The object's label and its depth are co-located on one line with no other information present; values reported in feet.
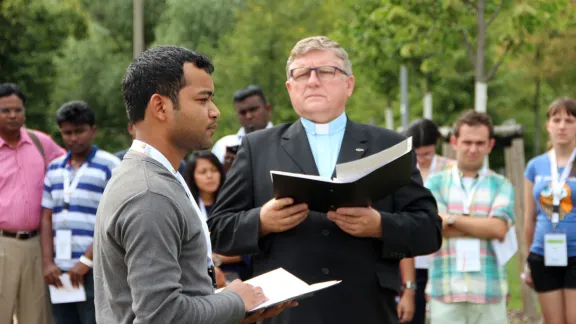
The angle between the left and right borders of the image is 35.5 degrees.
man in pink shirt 23.82
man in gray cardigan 9.07
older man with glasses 14.01
